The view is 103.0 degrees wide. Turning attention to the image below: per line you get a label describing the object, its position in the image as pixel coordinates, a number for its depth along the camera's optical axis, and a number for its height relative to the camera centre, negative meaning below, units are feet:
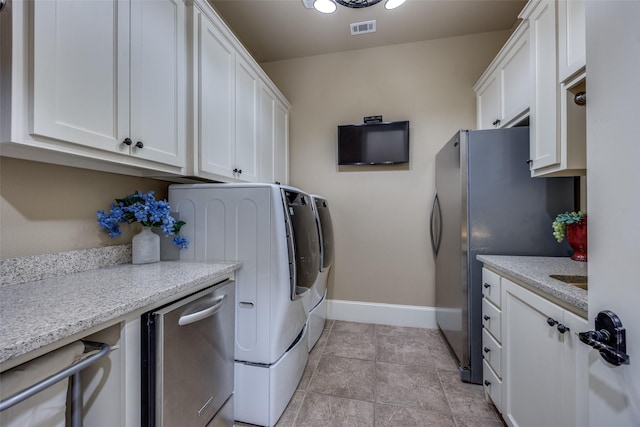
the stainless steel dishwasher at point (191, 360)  3.00 -2.00
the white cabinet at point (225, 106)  5.04 +2.57
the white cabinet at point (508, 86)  5.67 +3.27
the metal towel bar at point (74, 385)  1.80 -1.33
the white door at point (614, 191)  1.72 +0.15
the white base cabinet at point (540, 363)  2.96 -2.07
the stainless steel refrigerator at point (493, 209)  5.57 +0.06
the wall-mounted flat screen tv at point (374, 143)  8.84 +2.47
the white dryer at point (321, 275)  7.12 -1.93
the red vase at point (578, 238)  4.84 -0.52
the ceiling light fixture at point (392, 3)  6.05 +5.04
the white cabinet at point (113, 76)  2.80 +1.87
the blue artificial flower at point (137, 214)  4.32 +0.00
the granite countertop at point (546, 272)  3.04 -0.98
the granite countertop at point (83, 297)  2.02 -0.93
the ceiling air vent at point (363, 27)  7.93 +5.92
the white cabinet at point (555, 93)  4.29 +2.16
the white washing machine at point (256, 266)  4.63 -0.98
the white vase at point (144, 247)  4.71 -0.62
